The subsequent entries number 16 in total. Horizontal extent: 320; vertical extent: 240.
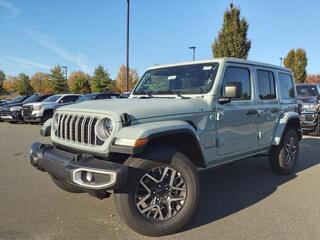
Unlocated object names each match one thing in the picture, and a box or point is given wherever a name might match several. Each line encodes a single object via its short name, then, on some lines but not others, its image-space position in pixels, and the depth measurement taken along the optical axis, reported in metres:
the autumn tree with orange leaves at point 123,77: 50.66
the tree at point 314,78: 48.20
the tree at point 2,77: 70.17
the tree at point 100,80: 44.09
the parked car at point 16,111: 13.83
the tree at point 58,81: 46.91
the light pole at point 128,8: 15.10
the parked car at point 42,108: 12.48
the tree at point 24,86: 51.11
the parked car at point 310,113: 9.13
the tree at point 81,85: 42.72
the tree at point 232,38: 15.34
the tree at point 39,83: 53.95
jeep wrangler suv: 2.74
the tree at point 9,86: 60.91
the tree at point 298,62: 30.98
